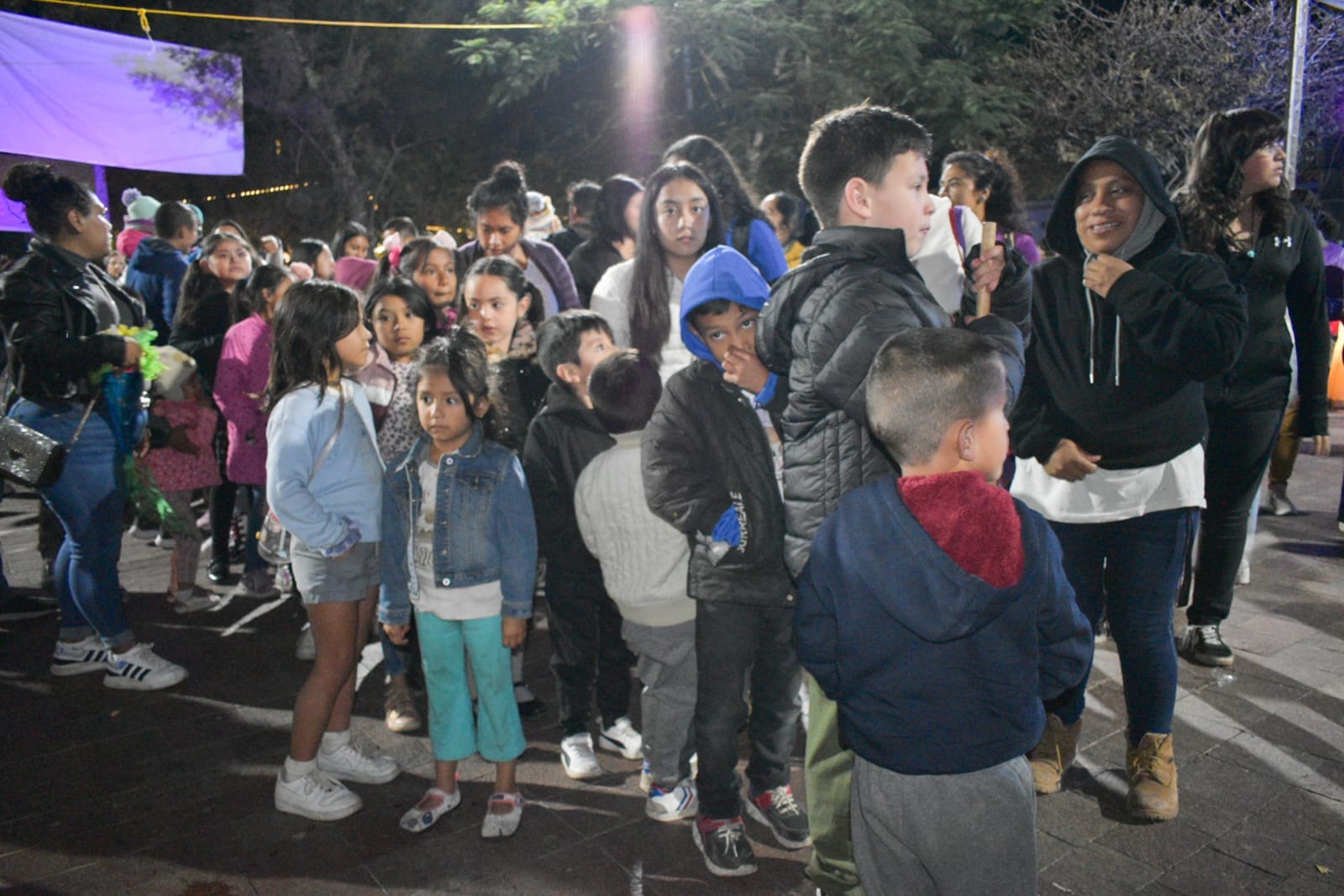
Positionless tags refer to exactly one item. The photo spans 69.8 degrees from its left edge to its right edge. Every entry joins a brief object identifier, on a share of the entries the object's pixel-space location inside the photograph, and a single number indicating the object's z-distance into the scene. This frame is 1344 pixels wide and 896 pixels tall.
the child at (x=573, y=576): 3.43
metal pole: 5.29
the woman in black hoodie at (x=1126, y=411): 2.82
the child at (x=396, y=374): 3.92
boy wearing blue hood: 2.77
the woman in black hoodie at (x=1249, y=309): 3.66
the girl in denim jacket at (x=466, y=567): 3.04
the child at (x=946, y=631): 1.82
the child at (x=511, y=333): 3.96
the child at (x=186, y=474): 5.36
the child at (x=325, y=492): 3.13
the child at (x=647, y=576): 3.06
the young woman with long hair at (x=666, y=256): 3.86
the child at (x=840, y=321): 2.19
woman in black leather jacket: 4.09
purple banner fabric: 8.99
